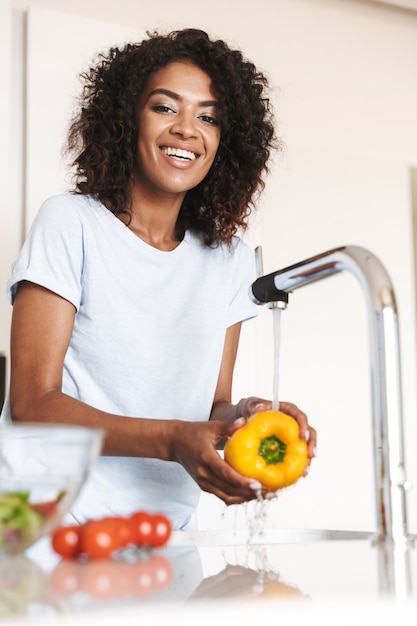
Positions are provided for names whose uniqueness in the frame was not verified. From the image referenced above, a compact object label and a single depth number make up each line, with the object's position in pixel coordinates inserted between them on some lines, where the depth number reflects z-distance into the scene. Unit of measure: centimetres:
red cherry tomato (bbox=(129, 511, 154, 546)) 96
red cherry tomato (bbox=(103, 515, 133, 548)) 93
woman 151
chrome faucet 103
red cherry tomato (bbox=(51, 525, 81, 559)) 91
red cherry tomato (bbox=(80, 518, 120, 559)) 90
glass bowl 80
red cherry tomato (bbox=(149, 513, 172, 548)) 97
